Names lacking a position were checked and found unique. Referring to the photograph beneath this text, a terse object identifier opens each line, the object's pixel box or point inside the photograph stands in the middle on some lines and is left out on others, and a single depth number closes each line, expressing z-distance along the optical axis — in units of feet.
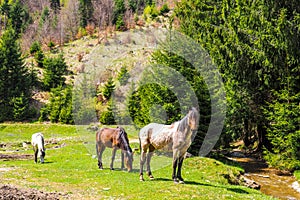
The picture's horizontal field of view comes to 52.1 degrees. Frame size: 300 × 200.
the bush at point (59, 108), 176.14
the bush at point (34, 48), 275.59
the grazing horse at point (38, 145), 72.90
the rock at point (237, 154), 111.76
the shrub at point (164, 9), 414.62
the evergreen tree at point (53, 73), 216.74
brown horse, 56.13
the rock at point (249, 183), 66.23
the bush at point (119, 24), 320.05
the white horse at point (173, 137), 44.91
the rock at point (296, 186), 66.68
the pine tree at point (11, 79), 184.64
